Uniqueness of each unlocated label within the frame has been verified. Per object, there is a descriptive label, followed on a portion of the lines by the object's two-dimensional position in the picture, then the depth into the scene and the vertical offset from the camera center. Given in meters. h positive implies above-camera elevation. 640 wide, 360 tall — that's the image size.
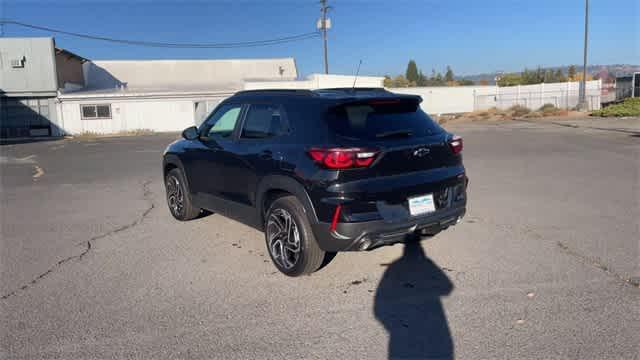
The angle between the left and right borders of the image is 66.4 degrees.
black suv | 3.99 -0.56
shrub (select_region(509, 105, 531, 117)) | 37.53 -0.71
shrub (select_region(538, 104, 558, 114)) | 36.46 -0.69
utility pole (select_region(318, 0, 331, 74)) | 45.22 +7.49
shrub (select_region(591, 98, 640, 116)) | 28.38 -0.69
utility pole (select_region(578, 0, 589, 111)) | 39.19 +3.44
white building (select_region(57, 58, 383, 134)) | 30.75 +1.59
